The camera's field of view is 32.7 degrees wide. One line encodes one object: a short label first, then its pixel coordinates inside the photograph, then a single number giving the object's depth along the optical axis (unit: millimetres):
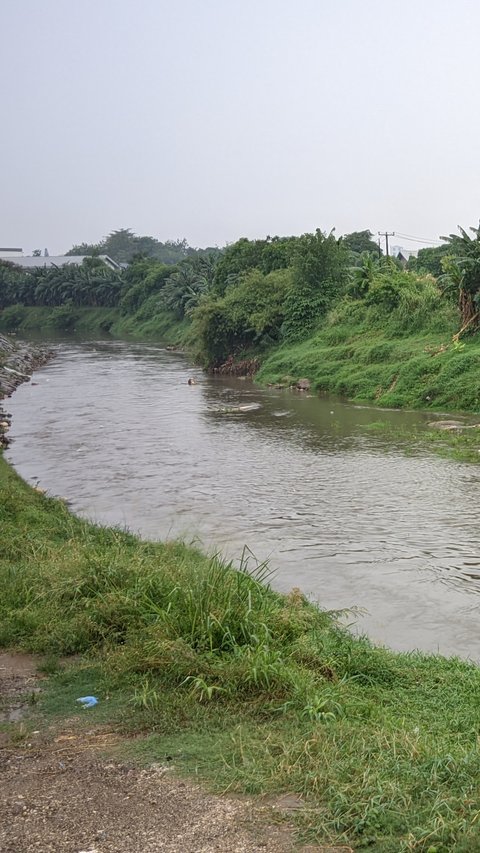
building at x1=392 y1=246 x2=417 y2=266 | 83212
